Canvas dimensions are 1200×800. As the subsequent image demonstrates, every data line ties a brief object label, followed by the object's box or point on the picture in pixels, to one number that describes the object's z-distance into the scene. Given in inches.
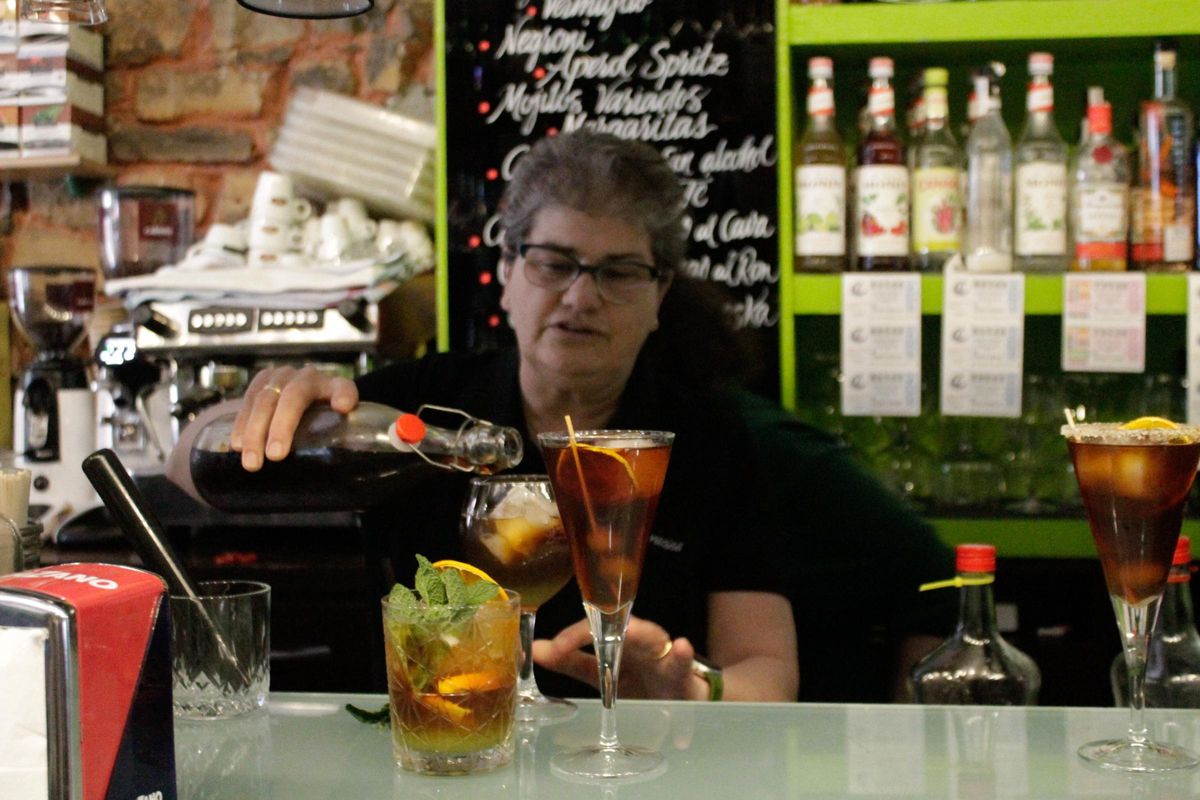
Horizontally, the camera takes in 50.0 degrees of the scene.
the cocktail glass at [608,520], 34.5
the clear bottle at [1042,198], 85.9
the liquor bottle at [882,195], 87.3
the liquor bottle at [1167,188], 86.5
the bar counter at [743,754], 31.3
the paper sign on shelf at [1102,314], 85.1
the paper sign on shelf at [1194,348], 85.2
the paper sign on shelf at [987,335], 86.0
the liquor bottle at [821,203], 87.8
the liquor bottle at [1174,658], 43.7
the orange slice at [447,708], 33.0
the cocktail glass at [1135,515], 34.4
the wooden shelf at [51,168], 111.4
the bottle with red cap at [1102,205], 85.7
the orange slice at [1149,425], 35.0
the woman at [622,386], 65.3
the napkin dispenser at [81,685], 25.9
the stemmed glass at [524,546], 41.3
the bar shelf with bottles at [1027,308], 86.7
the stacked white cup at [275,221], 101.2
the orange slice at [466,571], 36.3
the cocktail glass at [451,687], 33.0
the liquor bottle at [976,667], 44.7
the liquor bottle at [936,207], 87.5
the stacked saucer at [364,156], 107.0
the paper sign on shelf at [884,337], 86.9
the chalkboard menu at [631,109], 90.7
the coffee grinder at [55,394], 100.3
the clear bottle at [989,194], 88.1
